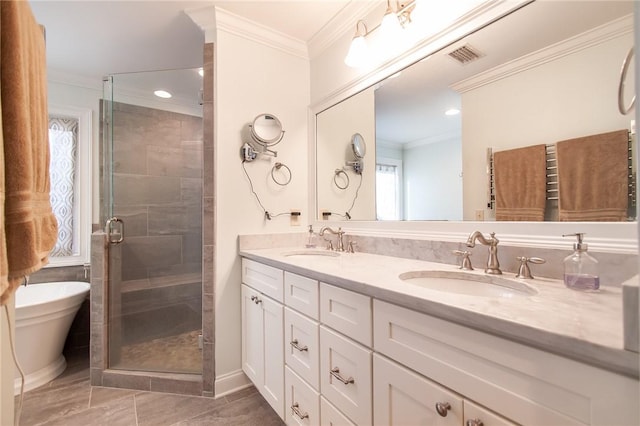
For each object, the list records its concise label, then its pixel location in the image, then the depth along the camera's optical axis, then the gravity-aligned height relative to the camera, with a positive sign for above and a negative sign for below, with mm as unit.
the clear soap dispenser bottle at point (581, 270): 787 -171
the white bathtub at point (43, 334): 1717 -774
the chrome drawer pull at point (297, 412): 1166 -858
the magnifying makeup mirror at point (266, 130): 1835 +576
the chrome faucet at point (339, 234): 1783 -133
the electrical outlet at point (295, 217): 2037 -20
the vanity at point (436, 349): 487 -327
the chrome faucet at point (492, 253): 1007 -149
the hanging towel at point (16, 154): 652 +148
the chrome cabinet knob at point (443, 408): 669 -474
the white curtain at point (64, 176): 2465 +352
